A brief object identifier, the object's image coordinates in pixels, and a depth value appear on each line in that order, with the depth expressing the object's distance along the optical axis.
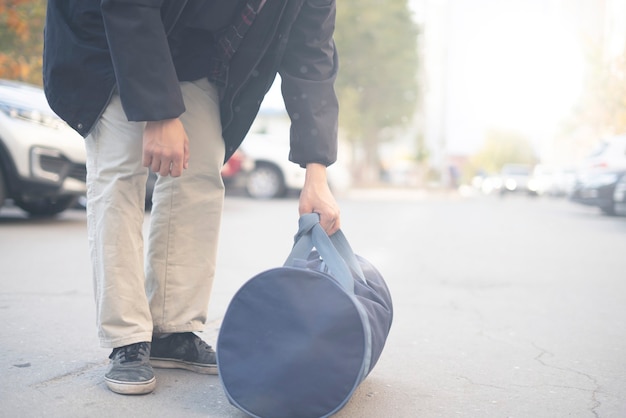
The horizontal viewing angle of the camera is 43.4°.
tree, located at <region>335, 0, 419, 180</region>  31.25
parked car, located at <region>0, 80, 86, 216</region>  6.94
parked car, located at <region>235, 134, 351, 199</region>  14.49
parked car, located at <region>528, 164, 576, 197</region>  35.88
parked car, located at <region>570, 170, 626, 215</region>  13.55
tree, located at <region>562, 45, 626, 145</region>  36.78
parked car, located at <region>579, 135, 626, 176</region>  14.52
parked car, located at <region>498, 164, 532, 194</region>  36.53
